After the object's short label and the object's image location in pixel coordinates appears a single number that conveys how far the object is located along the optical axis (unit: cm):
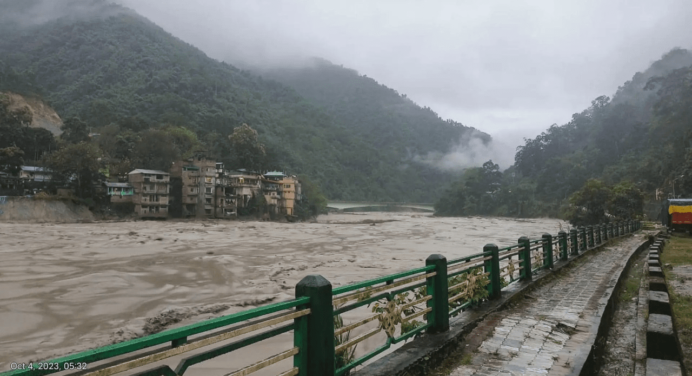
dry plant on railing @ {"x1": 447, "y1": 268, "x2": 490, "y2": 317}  612
